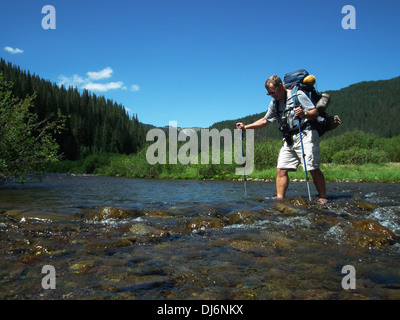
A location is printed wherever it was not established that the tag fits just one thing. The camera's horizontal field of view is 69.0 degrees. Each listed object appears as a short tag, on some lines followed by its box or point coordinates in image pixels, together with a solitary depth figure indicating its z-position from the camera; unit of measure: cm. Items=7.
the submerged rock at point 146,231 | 469
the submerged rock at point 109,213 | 612
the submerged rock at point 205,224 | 531
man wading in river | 721
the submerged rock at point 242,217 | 576
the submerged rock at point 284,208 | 657
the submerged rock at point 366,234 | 411
